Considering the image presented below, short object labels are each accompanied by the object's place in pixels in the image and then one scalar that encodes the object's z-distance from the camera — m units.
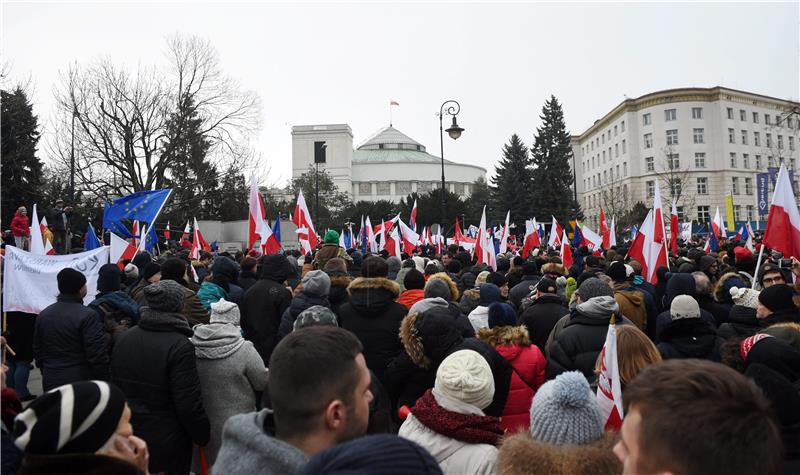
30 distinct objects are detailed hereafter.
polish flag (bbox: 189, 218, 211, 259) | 13.10
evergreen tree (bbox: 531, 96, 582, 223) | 57.50
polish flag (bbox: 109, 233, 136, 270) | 8.56
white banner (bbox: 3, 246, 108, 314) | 5.90
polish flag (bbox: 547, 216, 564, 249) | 17.53
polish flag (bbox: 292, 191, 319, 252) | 12.12
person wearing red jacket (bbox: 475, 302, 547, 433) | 3.78
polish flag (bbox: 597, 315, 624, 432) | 2.87
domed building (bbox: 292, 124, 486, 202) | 107.94
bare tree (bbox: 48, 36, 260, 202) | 27.81
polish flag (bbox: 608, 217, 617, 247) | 13.80
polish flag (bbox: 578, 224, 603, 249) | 16.16
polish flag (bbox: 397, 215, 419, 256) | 16.09
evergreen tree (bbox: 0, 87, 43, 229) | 23.39
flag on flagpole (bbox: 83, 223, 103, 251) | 11.12
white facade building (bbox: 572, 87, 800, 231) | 68.62
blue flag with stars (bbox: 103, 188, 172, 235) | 9.05
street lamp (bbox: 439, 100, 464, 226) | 18.17
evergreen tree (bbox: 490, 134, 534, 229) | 59.03
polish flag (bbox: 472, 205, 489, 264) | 11.73
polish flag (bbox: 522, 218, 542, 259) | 16.53
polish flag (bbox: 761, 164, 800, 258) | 6.58
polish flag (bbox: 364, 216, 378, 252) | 19.08
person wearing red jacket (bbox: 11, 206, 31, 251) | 15.59
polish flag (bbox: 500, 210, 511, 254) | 13.92
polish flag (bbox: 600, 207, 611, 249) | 16.85
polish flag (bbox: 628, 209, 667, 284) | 8.32
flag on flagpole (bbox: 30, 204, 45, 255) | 8.34
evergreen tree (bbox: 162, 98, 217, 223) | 31.00
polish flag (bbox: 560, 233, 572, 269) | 12.04
